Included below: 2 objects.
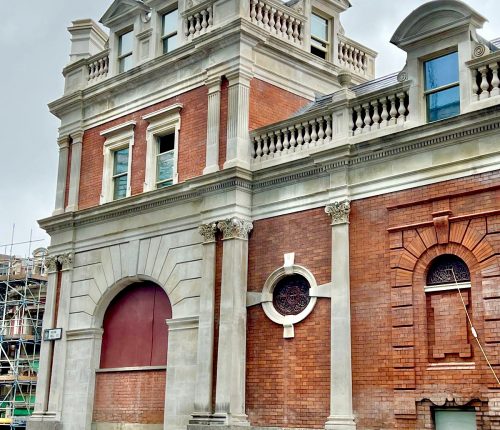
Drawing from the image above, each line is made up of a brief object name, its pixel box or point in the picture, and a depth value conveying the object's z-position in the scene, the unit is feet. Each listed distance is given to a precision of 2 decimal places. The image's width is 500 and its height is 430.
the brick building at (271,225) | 49.52
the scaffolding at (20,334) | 122.83
